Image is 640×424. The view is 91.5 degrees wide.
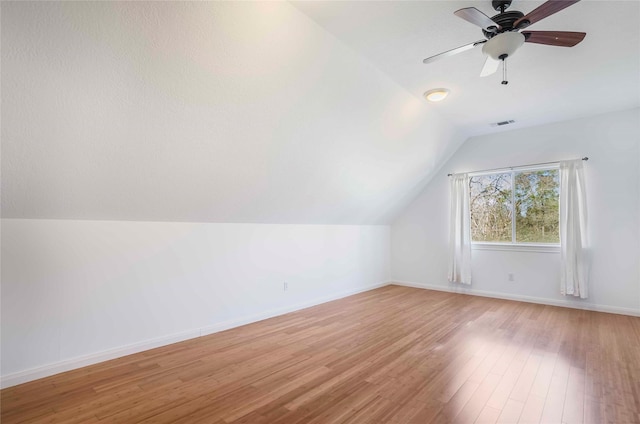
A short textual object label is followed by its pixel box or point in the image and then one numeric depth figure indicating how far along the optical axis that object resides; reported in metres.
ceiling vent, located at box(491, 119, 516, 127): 4.64
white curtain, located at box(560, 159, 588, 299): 4.34
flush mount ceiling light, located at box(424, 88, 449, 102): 3.53
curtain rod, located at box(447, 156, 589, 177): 4.52
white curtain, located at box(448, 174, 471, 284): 5.35
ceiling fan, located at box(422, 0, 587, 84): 1.94
